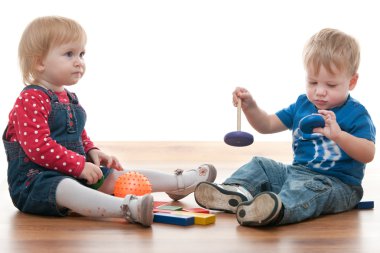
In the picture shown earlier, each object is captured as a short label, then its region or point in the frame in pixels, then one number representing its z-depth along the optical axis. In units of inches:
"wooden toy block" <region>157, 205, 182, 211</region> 101.2
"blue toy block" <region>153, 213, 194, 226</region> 96.4
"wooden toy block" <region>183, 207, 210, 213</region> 101.0
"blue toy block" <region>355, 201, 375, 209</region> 105.5
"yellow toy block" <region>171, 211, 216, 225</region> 96.9
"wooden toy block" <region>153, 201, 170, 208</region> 105.1
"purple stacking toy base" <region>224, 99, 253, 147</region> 104.8
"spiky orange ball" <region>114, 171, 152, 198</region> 101.6
